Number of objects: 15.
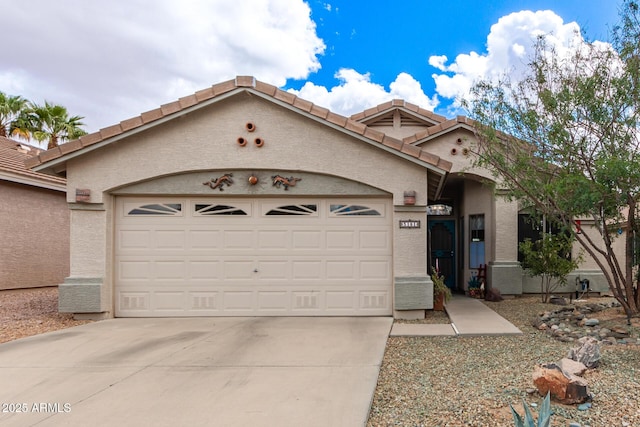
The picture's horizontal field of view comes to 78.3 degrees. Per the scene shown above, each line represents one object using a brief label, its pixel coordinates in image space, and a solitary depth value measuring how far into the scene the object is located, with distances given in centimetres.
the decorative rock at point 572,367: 409
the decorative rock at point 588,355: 459
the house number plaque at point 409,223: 781
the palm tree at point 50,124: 2006
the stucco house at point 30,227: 1155
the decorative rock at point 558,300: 947
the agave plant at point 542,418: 262
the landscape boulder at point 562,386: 366
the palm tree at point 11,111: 1938
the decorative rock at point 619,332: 611
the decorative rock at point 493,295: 1037
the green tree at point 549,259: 944
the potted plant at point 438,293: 848
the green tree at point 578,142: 616
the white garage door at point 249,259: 807
